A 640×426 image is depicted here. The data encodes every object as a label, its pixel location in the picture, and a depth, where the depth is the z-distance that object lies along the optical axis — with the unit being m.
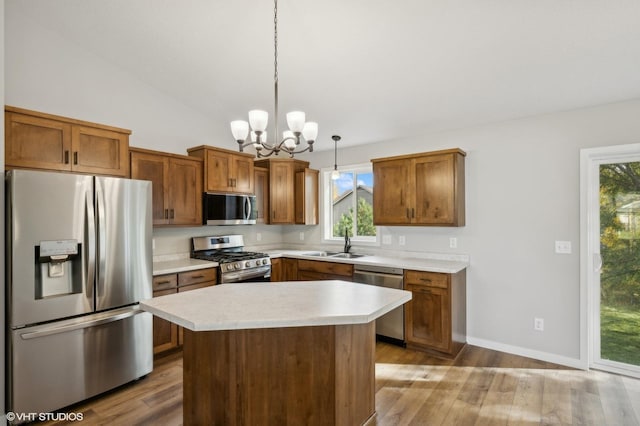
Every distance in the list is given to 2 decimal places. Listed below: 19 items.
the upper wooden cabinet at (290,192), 4.83
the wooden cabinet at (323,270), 4.02
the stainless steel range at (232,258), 3.79
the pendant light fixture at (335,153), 4.22
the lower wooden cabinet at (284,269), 4.51
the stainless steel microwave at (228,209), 3.96
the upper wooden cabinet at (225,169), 3.95
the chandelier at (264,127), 2.11
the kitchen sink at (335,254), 4.49
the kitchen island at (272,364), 1.81
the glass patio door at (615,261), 2.93
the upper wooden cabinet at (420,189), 3.54
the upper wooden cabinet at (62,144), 2.39
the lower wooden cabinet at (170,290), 3.22
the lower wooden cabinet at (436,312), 3.28
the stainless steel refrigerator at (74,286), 2.22
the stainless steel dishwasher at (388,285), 3.59
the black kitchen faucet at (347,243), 4.66
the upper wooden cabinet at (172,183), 3.46
